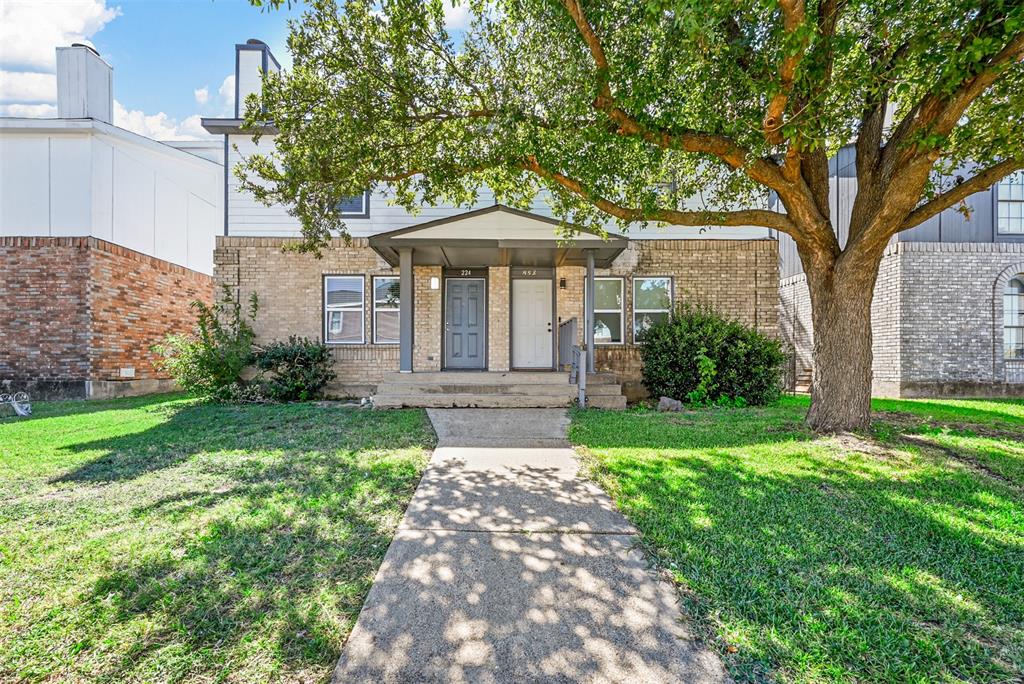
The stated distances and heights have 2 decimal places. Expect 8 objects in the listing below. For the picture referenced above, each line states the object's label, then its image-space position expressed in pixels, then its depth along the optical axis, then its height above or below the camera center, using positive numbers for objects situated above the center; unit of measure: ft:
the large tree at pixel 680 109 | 16.26 +9.70
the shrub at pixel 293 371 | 33.78 -1.73
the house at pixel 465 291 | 37.50 +4.44
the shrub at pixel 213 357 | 33.47 -0.70
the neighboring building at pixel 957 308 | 37.01 +2.90
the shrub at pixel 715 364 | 32.55 -1.28
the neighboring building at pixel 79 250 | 36.91 +7.90
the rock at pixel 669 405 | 30.66 -3.82
